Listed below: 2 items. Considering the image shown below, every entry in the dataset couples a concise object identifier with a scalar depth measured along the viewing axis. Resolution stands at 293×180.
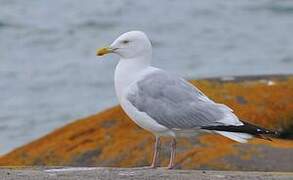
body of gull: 14.67
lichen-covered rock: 15.92
